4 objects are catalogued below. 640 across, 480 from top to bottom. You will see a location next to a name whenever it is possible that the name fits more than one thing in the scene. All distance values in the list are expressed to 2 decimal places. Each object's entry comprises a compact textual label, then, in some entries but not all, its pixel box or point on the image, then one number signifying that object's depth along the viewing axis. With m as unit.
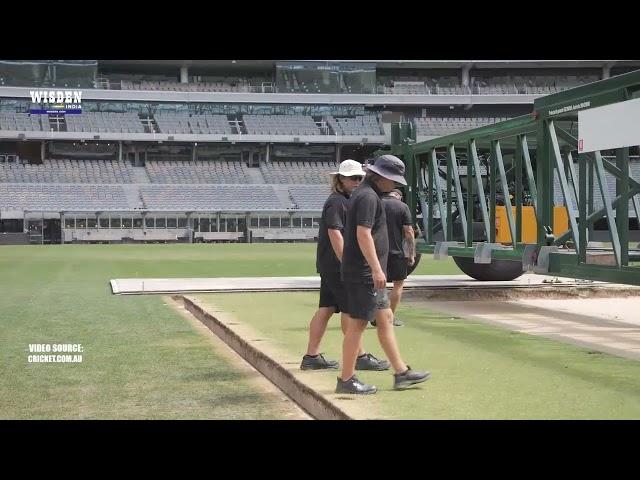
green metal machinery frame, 9.67
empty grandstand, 57.34
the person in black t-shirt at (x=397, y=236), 10.10
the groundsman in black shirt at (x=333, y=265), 7.01
